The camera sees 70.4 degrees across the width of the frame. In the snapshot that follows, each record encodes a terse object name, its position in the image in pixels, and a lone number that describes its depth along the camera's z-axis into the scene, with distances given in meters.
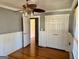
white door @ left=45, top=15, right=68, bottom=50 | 3.08
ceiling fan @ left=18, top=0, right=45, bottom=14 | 1.39
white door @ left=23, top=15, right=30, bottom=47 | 3.45
